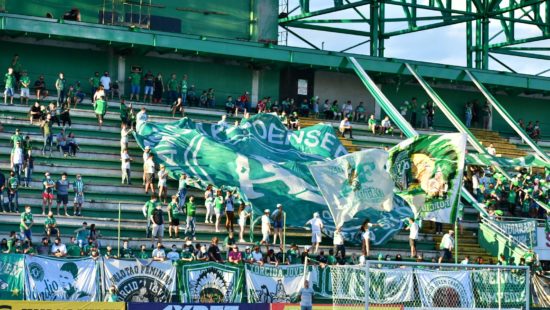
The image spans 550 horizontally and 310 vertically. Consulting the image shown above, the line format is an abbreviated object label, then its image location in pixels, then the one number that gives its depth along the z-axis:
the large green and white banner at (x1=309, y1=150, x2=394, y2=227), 38.78
